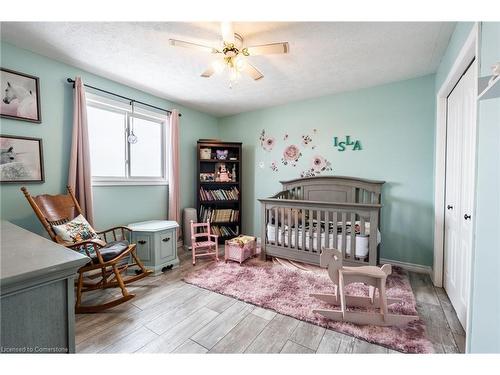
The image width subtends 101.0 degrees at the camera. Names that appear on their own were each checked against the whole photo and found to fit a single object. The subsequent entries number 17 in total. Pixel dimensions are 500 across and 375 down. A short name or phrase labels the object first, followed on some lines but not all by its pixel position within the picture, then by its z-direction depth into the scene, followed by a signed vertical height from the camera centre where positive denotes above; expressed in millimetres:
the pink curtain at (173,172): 3074 +128
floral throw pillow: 1767 -451
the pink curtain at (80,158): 2114 +234
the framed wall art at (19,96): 1778 +755
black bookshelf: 3428 -129
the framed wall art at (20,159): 1783 +187
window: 2453 +493
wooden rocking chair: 1681 -629
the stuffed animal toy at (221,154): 3527 +447
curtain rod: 2133 +1046
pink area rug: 1382 -1047
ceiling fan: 1477 +996
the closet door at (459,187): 1473 -51
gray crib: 2158 -480
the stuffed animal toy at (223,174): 3531 +114
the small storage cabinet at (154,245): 2355 -754
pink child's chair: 2639 -839
